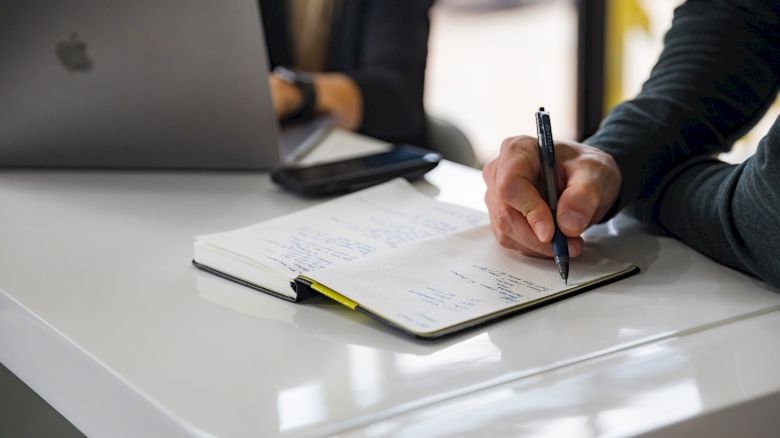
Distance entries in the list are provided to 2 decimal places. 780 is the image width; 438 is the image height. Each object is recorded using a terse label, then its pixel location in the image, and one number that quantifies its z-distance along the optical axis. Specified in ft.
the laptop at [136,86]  6.41
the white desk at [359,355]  4.64
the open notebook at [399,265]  5.12
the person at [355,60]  7.92
